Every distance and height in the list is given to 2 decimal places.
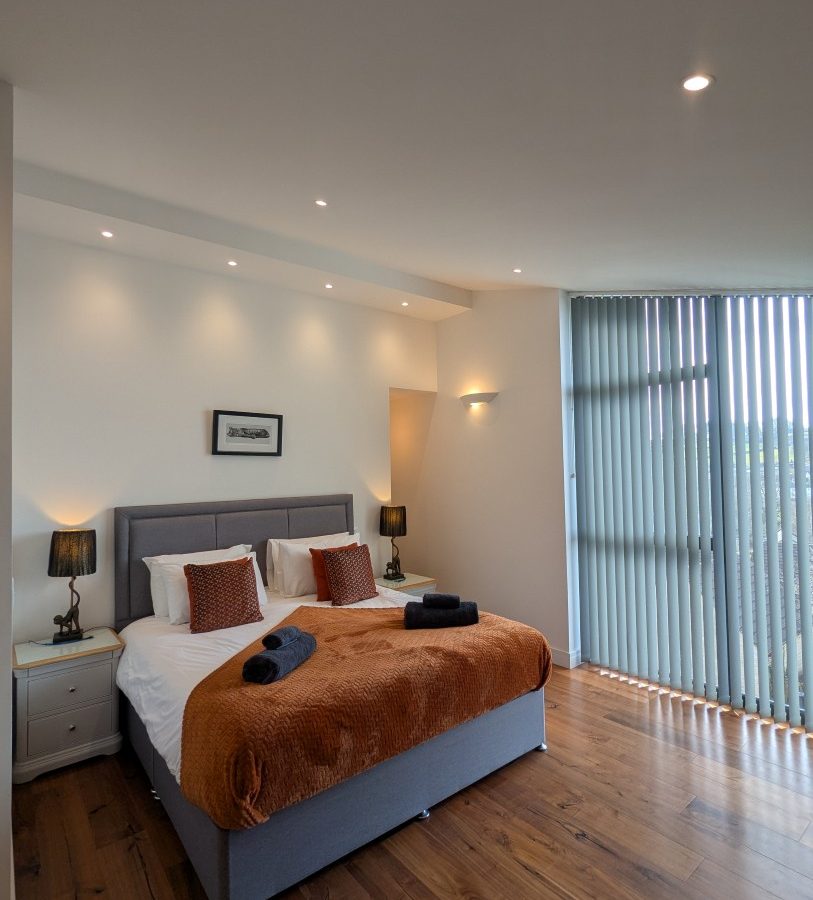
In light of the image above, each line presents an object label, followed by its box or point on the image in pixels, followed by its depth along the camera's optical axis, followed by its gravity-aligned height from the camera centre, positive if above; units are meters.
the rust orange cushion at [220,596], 3.08 -0.79
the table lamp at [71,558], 2.99 -0.52
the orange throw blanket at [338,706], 1.87 -1.02
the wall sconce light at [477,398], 4.64 +0.58
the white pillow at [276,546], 3.98 -0.62
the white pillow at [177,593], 3.21 -0.78
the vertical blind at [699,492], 3.21 -0.21
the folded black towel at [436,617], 3.02 -0.89
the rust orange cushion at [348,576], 3.68 -0.80
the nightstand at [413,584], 4.48 -1.04
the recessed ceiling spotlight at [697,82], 1.61 +1.17
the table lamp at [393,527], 4.73 -0.56
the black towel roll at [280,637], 2.50 -0.83
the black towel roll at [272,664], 2.24 -0.87
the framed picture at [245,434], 3.89 +0.25
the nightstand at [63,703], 2.73 -1.28
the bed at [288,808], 1.94 -1.40
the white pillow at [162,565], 3.34 -0.64
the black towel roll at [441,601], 3.15 -0.83
